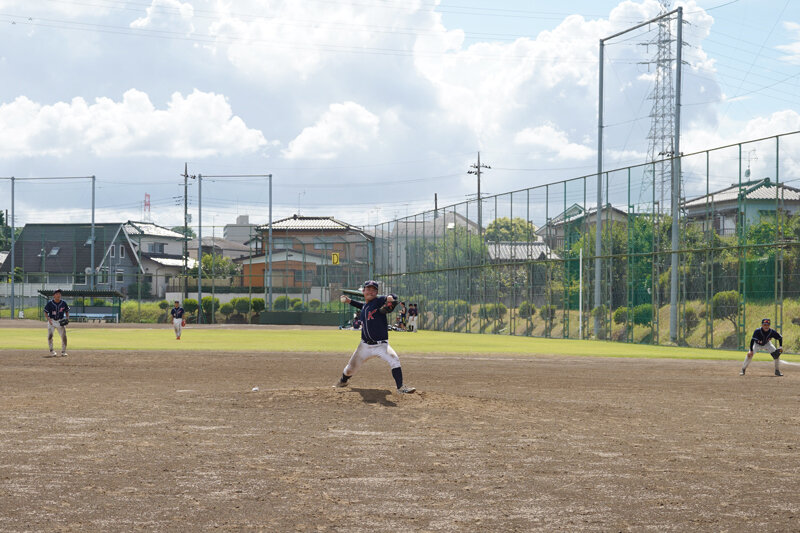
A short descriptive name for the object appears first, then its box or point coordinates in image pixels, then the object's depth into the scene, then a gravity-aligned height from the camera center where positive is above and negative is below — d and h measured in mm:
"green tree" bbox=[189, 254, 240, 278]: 102562 +3664
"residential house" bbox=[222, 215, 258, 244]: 129375 +9602
